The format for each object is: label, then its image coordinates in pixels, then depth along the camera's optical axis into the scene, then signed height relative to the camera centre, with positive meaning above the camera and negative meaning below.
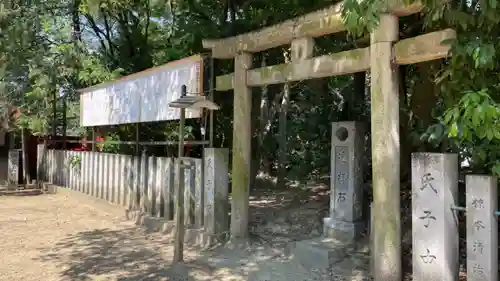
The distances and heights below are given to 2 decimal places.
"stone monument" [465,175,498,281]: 3.85 -0.69
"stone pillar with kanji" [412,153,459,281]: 4.18 -0.65
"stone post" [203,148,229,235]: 6.98 -0.65
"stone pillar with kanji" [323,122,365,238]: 6.36 -0.50
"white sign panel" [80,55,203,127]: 7.57 +1.13
